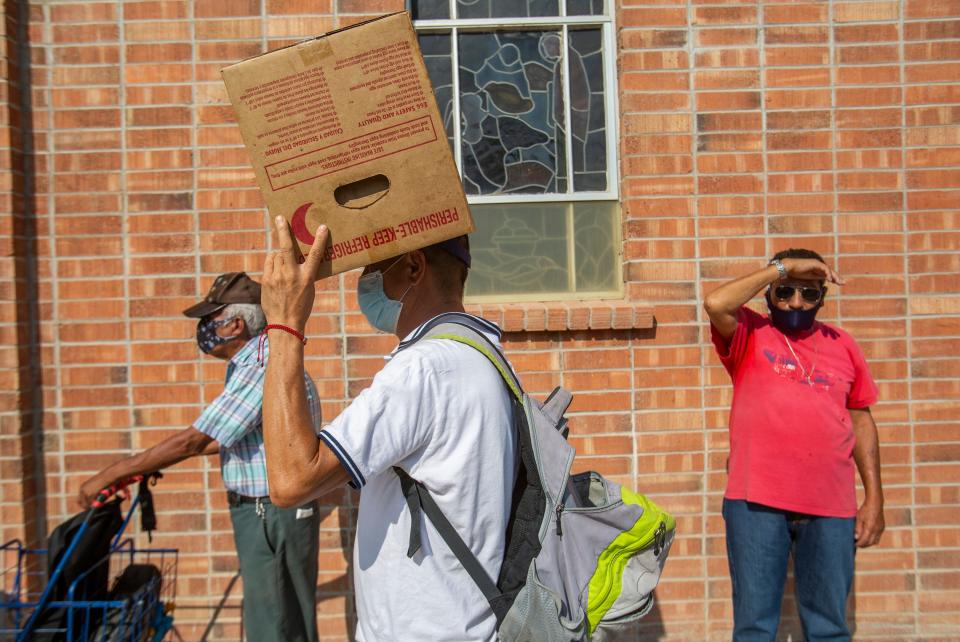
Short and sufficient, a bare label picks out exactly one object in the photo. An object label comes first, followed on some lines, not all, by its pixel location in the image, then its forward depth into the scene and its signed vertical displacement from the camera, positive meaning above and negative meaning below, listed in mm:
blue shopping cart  2971 -1057
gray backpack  1746 -535
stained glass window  4305 +924
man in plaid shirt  3330 -640
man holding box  1640 -292
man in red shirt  3348 -585
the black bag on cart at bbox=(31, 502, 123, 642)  2992 -899
